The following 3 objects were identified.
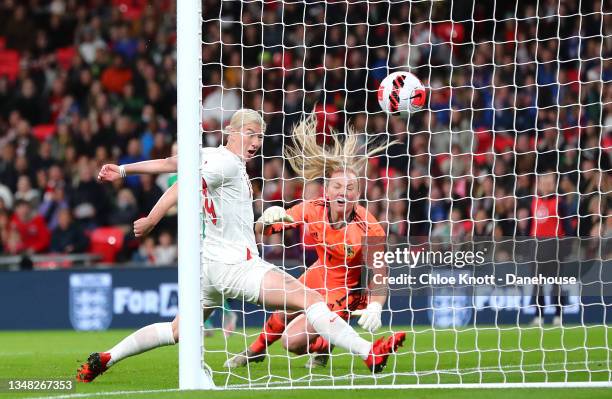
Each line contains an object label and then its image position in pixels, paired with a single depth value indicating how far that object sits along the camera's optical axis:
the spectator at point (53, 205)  32.47
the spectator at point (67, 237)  31.23
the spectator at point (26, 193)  32.78
